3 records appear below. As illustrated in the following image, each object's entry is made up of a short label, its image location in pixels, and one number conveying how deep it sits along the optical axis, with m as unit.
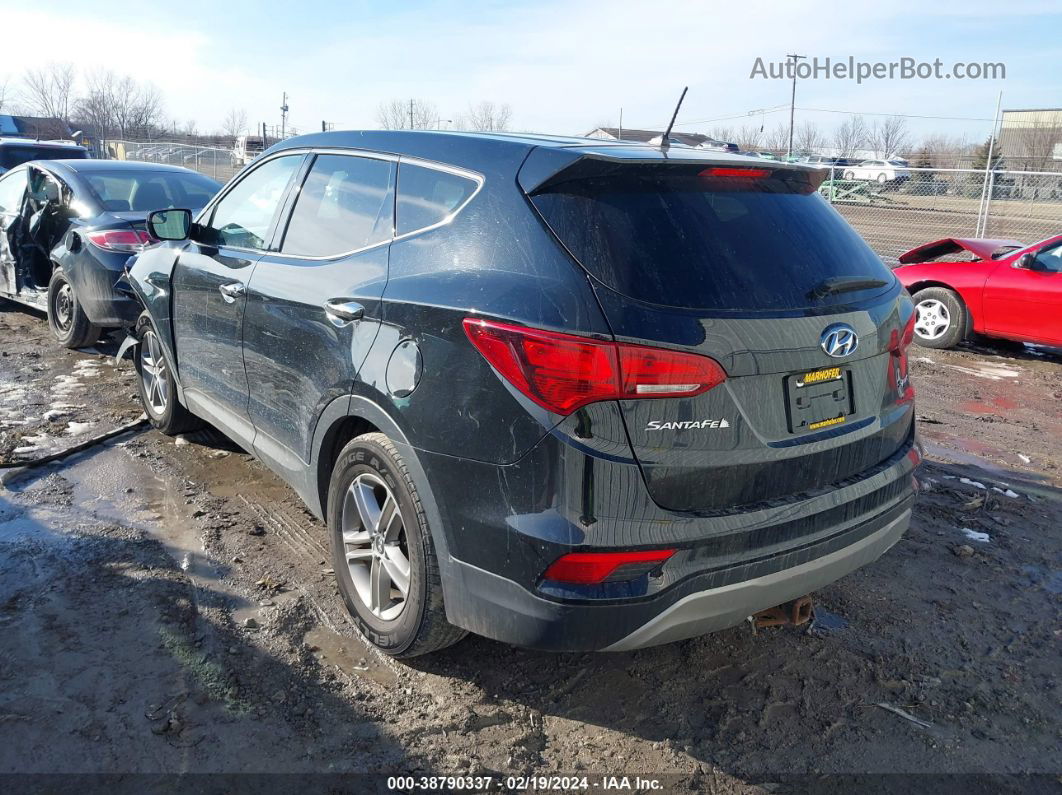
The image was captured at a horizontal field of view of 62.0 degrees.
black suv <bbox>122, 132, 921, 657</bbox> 2.51
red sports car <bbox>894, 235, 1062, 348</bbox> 8.37
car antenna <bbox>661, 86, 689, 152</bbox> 3.37
